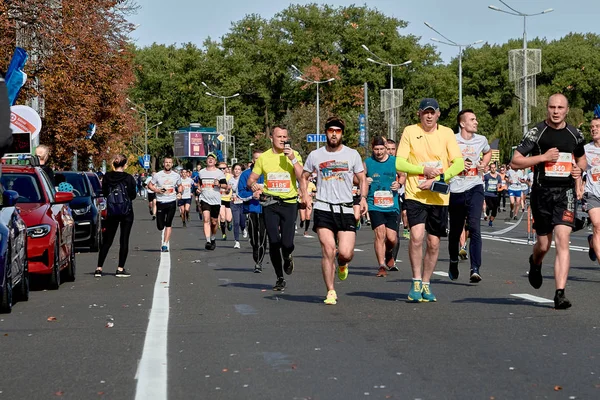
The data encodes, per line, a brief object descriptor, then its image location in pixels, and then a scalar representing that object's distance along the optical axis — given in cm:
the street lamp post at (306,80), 8650
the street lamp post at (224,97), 9686
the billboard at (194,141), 10219
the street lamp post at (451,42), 5761
